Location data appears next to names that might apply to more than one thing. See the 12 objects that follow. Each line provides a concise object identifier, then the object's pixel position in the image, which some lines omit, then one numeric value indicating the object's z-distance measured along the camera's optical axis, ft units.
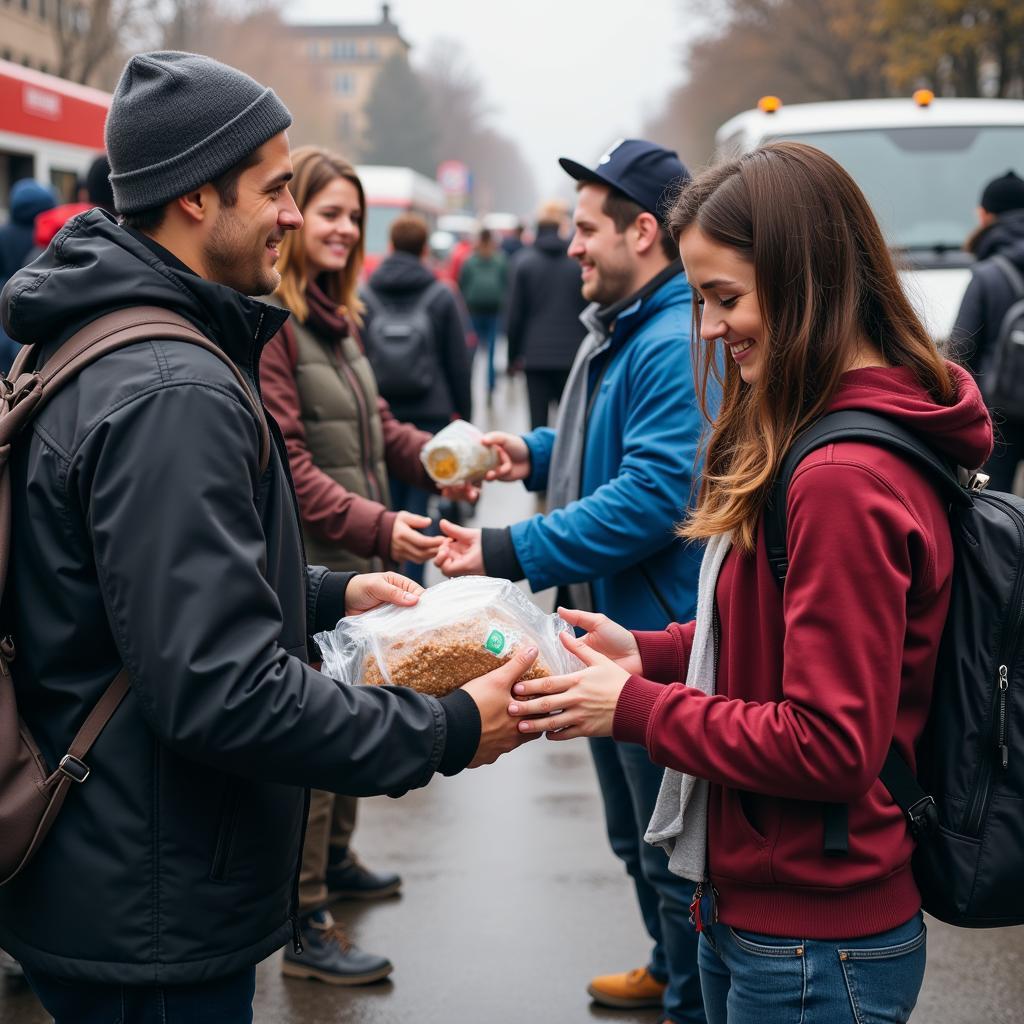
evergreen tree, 305.32
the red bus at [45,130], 41.47
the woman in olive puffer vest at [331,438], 13.15
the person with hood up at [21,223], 27.55
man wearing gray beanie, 6.09
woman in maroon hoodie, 6.24
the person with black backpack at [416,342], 23.95
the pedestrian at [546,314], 34.09
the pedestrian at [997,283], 22.16
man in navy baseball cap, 10.75
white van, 28.37
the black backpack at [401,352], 23.89
